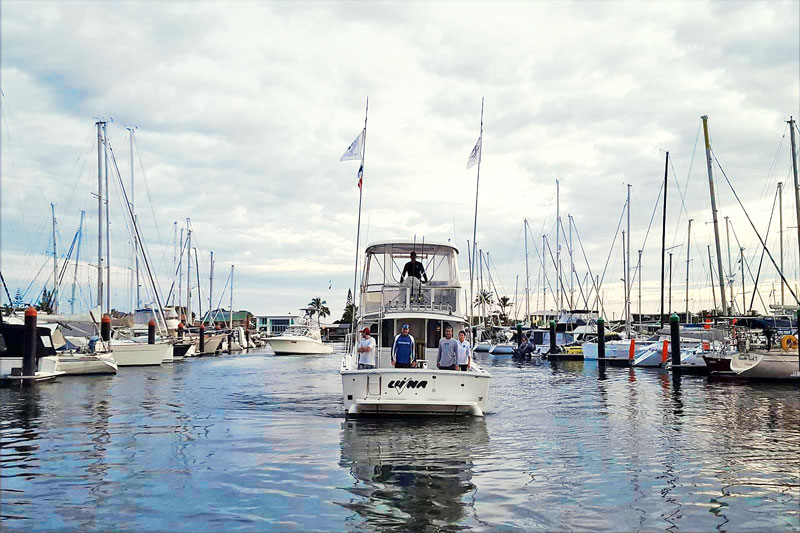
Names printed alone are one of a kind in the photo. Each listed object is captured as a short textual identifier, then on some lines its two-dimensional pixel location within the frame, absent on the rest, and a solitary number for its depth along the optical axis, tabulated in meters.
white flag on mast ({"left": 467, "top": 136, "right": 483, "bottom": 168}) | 23.23
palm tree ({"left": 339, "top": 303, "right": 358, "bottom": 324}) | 147.00
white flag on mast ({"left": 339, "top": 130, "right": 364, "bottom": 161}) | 23.19
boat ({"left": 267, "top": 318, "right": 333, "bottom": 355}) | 68.38
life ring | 32.34
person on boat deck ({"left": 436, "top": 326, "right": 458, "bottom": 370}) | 17.48
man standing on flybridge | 21.20
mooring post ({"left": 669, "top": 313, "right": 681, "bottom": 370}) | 37.72
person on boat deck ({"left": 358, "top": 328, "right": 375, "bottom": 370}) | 18.03
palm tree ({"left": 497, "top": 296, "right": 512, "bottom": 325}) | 135.75
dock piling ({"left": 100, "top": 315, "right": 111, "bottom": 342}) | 39.19
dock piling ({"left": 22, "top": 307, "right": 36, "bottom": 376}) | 27.95
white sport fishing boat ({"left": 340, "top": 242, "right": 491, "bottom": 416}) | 16.77
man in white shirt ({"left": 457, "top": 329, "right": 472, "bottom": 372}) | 17.31
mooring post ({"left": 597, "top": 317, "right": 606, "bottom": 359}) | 49.25
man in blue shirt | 17.50
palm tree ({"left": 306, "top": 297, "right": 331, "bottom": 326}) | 167.75
